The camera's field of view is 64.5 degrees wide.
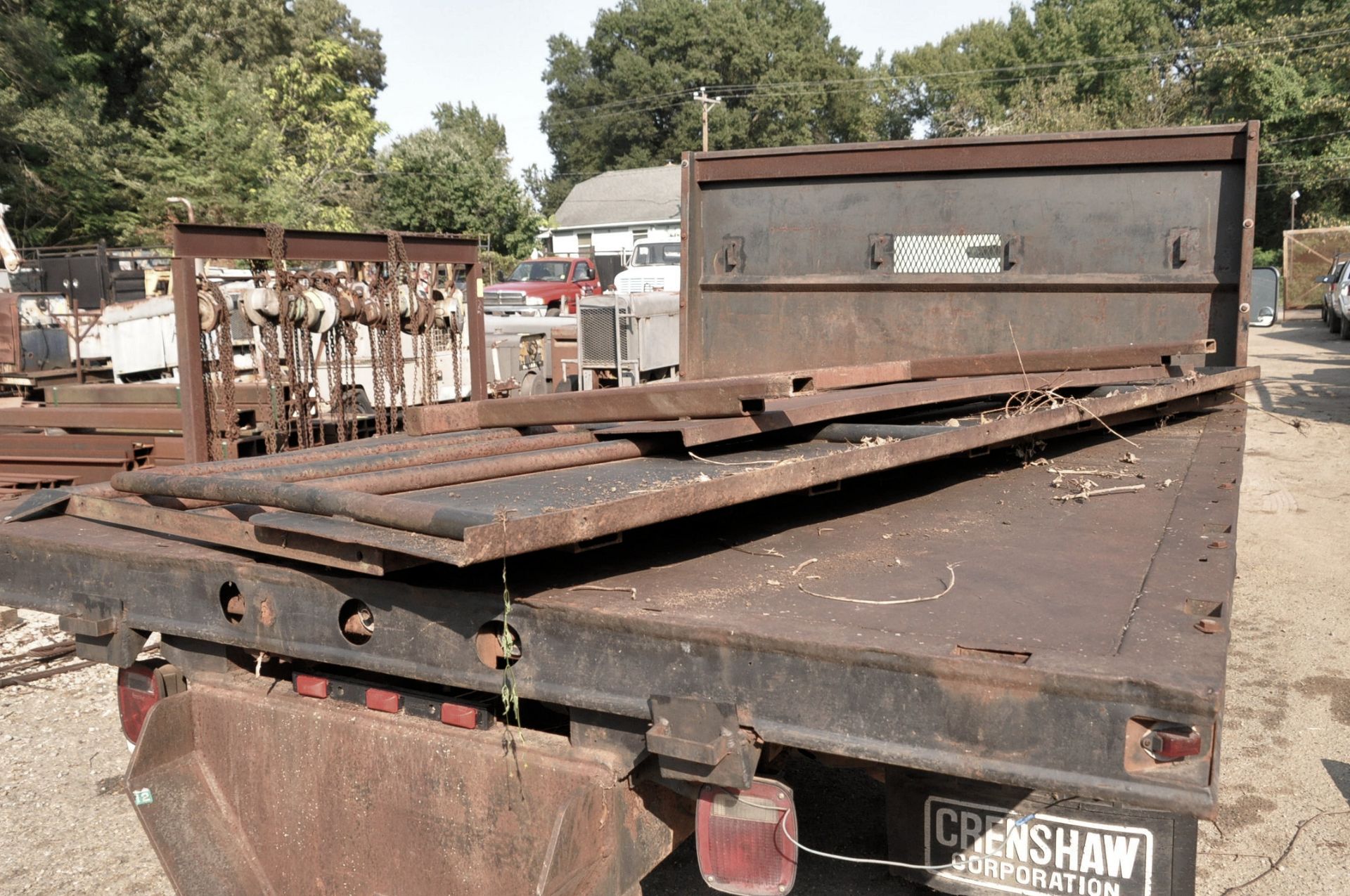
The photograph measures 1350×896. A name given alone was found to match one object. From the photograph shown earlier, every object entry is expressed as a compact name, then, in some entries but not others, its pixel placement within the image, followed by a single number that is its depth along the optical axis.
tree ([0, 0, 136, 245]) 23.06
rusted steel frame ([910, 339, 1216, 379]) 3.74
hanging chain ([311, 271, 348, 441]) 5.29
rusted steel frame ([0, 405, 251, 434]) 7.23
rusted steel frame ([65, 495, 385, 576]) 1.99
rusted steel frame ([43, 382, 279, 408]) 7.94
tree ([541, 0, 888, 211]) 67.06
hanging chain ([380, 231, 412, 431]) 5.57
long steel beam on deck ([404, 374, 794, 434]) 2.48
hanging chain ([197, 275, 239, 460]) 4.91
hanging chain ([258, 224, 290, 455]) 4.95
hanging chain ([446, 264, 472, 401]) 6.33
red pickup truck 19.44
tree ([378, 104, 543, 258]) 33.19
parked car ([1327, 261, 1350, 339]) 22.00
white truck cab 19.61
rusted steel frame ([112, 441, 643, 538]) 1.84
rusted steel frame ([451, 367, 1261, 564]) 1.80
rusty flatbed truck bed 1.67
